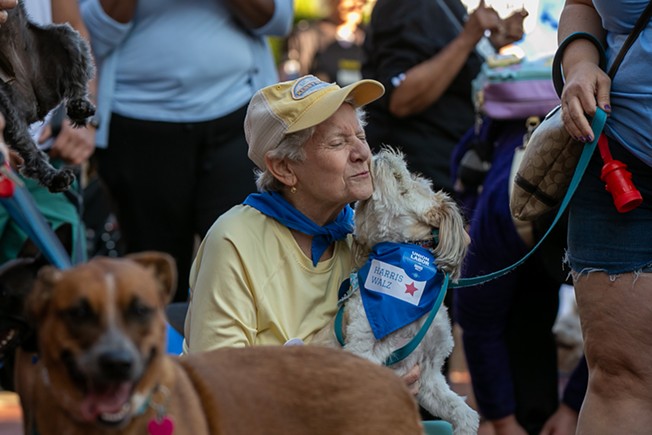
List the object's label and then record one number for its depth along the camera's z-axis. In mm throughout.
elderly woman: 3514
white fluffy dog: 3631
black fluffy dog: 3127
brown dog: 2143
